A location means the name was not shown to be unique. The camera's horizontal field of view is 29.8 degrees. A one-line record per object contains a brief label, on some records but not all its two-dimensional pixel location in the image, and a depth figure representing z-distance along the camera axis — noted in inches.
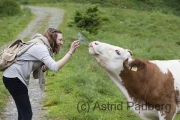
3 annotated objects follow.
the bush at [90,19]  703.7
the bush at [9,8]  1010.7
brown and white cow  207.3
